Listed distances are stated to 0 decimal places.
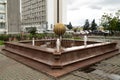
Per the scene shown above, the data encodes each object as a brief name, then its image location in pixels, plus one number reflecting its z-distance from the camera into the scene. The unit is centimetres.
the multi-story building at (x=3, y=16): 2605
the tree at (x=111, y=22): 2013
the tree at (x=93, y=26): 3917
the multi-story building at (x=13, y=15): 2797
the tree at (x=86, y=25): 4296
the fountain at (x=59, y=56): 377
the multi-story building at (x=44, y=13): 4286
